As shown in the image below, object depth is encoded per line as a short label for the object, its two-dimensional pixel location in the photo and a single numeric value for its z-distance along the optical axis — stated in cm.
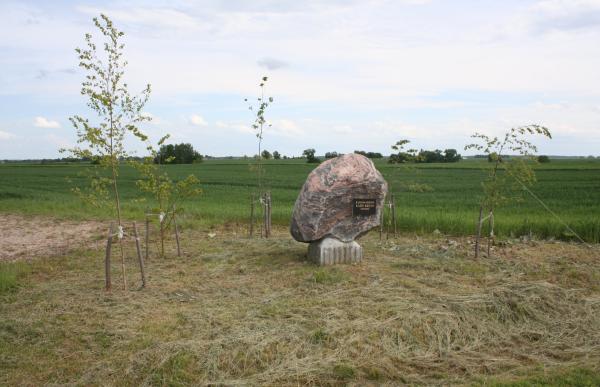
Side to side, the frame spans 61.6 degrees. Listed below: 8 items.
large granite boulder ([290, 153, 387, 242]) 1044
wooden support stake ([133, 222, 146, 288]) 907
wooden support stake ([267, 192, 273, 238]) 1416
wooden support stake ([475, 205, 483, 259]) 1153
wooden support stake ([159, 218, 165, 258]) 1198
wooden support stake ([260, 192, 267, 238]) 1432
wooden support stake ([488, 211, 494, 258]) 1205
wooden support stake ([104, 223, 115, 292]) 876
